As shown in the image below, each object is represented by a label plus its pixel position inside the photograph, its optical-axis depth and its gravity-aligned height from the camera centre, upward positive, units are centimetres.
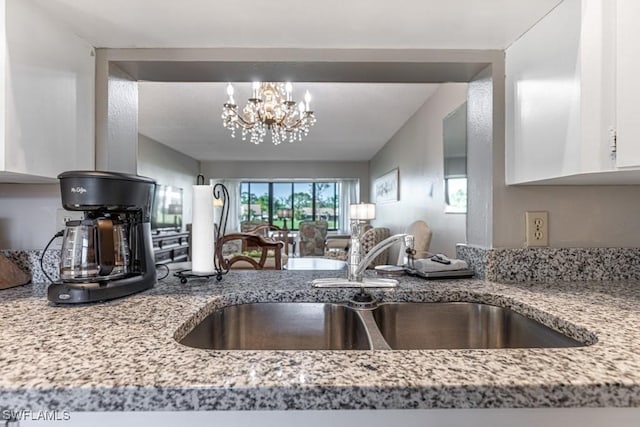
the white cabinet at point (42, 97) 91 +36
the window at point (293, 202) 848 +39
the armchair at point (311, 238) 714 -42
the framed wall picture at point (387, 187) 498 +50
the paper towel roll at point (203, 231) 124 -5
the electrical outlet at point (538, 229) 122 -4
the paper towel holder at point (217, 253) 122 -15
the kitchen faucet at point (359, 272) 111 -18
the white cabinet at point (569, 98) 82 +33
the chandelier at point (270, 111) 320 +103
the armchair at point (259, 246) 282 -28
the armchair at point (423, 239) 298 -18
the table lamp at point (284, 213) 854 +10
